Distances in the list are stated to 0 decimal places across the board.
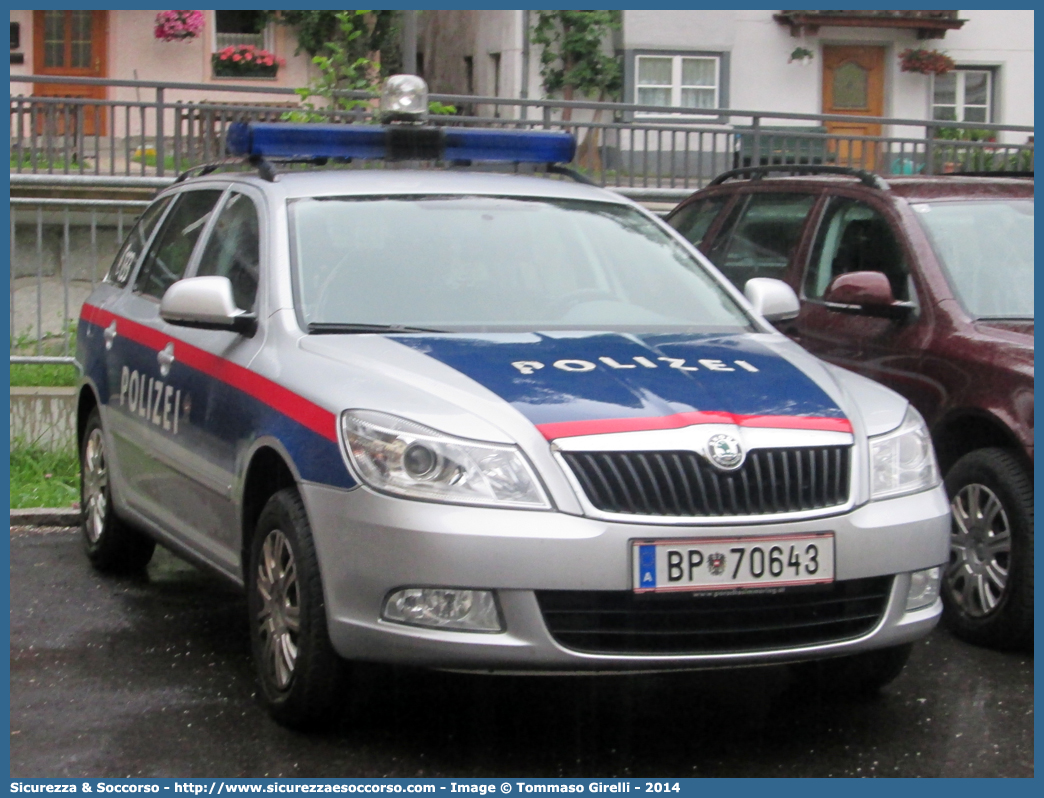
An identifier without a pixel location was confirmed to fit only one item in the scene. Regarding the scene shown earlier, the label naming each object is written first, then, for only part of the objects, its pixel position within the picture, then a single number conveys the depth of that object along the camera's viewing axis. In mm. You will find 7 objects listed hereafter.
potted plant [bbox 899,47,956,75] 27516
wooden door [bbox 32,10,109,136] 26828
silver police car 4164
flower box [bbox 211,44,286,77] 26109
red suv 5707
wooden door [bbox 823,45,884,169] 28156
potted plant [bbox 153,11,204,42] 25453
